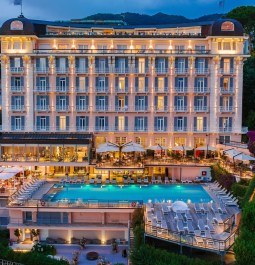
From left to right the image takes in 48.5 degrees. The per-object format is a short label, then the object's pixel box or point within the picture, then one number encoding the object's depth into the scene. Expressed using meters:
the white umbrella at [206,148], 27.82
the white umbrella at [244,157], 23.47
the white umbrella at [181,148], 28.12
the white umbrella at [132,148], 27.12
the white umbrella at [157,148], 28.11
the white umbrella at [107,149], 27.11
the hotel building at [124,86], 29.22
